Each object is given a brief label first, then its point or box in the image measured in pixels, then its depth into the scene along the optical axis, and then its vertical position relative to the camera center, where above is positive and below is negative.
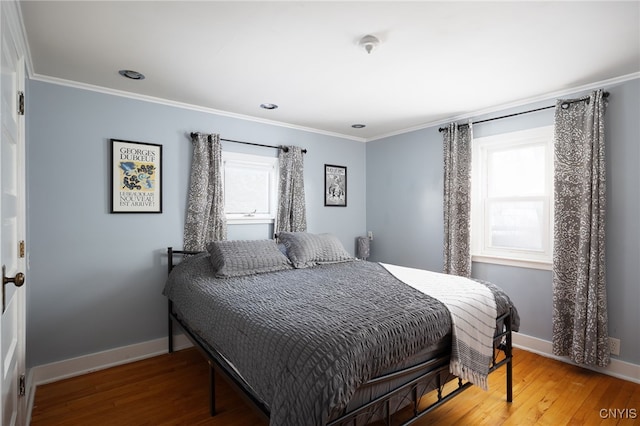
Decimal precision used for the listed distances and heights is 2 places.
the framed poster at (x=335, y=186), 4.47 +0.34
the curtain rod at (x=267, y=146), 3.62 +0.75
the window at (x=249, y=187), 3.66 +0.26
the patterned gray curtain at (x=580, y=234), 2.71 -0.18
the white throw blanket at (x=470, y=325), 1.93 -0.68
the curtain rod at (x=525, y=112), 2.77 +0.95
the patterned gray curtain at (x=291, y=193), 3.96 +0.22
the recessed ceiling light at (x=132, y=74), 2.59 +1.06
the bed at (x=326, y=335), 1.42 -0.63
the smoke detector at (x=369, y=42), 2.06 +1.05
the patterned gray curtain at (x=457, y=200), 3.61 +0.12
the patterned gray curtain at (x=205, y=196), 3.35 +0.15
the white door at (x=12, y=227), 1.43 -0.08
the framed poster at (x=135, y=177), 2.97 +0.30
